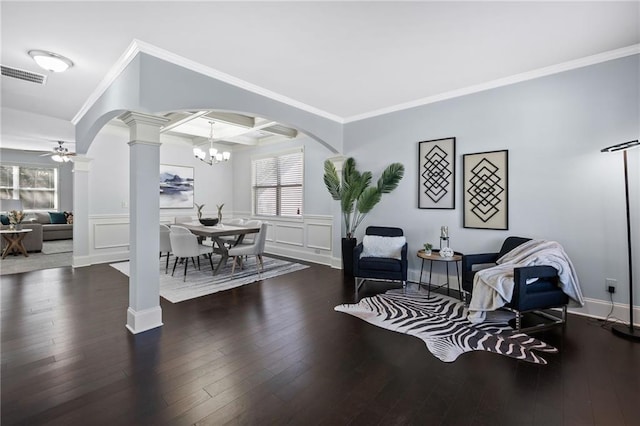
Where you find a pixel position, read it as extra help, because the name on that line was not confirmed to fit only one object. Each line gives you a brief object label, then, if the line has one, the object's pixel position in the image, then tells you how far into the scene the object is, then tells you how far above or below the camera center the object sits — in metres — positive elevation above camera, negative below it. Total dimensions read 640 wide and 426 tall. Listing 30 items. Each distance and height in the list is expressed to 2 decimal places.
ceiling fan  6.93 +1.56
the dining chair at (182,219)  6.22 -0.07
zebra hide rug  2.42 -1.13
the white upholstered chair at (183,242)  4.33 -0.41
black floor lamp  2.60 -0.81
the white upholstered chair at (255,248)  4.54 -0.53
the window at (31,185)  8.61 +1.00
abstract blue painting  6.68 +0.70
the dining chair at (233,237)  5.61 -0.46
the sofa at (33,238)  6.41 -0.48
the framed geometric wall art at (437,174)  3.99 +0.57
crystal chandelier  5.50 +1.21
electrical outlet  2.98 -0.77
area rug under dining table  3.86 -0.99
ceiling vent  3.27 +1.69
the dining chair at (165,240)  4.81 -0.41
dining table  4.52 -0.27
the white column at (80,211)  5.16 +0.10
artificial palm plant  4.48 +0.43
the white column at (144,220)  2.70 -0.04
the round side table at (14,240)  5.84 -0.47
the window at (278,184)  6.39 +0.73
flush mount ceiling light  2.90 +1.62
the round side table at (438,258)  3.53 -0.56
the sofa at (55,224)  8.05 -0.21
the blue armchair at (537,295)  2.67 -0.80
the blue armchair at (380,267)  3.73 -0.71
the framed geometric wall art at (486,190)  3.57 +0.30
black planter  4.73 -0.67
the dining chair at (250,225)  5.12 -0.18
